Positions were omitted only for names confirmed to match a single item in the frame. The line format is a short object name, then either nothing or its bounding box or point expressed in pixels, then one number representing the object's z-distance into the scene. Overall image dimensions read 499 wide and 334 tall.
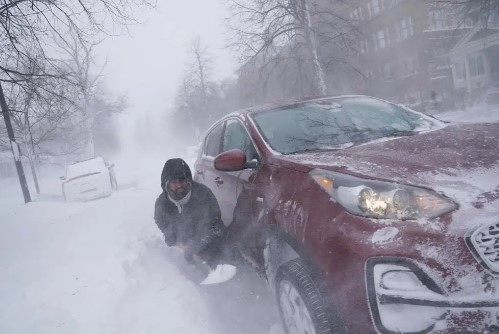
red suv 1.63
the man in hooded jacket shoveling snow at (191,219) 3.71
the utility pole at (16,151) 9.83
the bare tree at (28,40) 6.54
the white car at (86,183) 11.84
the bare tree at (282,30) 17.77
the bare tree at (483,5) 14.70
